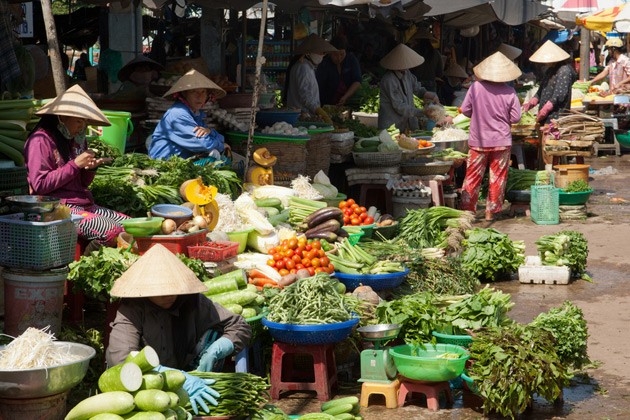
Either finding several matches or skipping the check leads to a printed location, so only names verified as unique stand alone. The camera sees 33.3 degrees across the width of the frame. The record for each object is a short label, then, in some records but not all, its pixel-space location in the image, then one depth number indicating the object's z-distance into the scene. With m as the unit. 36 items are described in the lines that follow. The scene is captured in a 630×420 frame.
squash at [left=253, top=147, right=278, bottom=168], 10.64
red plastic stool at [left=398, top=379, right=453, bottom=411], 6.84
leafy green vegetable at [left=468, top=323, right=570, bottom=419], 6.48
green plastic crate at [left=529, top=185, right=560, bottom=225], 13.81
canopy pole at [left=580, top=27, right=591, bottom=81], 28.47
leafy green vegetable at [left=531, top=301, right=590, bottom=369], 7.12
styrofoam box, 10.70
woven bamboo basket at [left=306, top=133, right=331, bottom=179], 11.95
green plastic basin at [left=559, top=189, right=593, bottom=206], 14.41
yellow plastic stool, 6.90
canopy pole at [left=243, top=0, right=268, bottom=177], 10.20
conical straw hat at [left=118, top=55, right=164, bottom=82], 11.90
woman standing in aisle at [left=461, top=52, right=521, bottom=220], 13.71
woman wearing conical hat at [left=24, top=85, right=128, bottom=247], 7.40
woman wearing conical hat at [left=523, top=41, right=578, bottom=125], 16.02
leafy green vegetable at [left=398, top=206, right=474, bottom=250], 10.88
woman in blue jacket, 9.84
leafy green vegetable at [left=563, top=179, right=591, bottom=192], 14.53
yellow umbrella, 25.22
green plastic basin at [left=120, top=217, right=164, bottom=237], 7.27
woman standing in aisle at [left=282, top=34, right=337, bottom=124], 14.07
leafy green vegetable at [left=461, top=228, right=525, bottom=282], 10.67
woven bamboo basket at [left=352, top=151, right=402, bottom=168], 12.62
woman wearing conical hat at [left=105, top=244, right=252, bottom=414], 5.68
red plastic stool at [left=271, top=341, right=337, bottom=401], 7.04
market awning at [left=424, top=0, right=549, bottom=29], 14.85
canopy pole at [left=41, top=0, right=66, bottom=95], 7.06
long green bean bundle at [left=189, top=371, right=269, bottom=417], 5.62
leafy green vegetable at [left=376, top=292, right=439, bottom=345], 7.23
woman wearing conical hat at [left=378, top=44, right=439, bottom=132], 14.67
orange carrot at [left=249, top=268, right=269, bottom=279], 8.03
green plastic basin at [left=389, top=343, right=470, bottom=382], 6.67
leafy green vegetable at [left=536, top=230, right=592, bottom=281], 10.87
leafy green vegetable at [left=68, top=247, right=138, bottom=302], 6.69
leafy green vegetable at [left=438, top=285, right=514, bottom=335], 7.20
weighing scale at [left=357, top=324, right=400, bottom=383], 6.96
